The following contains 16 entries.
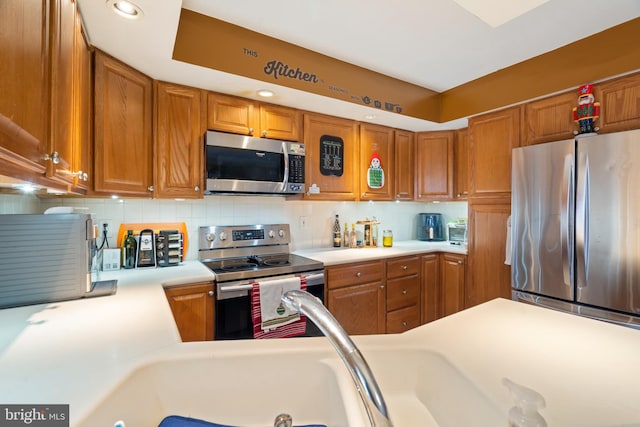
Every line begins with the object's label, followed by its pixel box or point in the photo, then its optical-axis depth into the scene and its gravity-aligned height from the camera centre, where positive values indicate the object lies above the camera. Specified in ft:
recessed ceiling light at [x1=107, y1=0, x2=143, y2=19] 3.94 +2.92
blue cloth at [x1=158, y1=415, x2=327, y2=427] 2.16 -1.60
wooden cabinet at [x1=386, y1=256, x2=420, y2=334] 8.64 -2.51
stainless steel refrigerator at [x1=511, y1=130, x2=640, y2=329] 5.34 -0.28
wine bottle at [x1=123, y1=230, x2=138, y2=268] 6.36 -0.82
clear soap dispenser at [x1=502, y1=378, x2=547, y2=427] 1.56 -1.11
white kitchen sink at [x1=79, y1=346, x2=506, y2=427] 2.25 -1.48
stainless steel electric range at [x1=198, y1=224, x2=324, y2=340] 5.95 -1.24
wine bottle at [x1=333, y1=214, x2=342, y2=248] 9.72 -0.71
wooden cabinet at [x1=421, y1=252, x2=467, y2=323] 9.09 -2.34
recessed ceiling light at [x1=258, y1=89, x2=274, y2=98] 6.73 +2.90
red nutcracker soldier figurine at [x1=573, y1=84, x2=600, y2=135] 6.03 +2.19
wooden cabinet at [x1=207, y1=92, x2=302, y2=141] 6.84 +2.47
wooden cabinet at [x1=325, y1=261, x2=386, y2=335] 7.50 -2.26
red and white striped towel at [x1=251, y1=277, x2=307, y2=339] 6.11 -2.52
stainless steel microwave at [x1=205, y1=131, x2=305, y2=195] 6.66 +1.24
